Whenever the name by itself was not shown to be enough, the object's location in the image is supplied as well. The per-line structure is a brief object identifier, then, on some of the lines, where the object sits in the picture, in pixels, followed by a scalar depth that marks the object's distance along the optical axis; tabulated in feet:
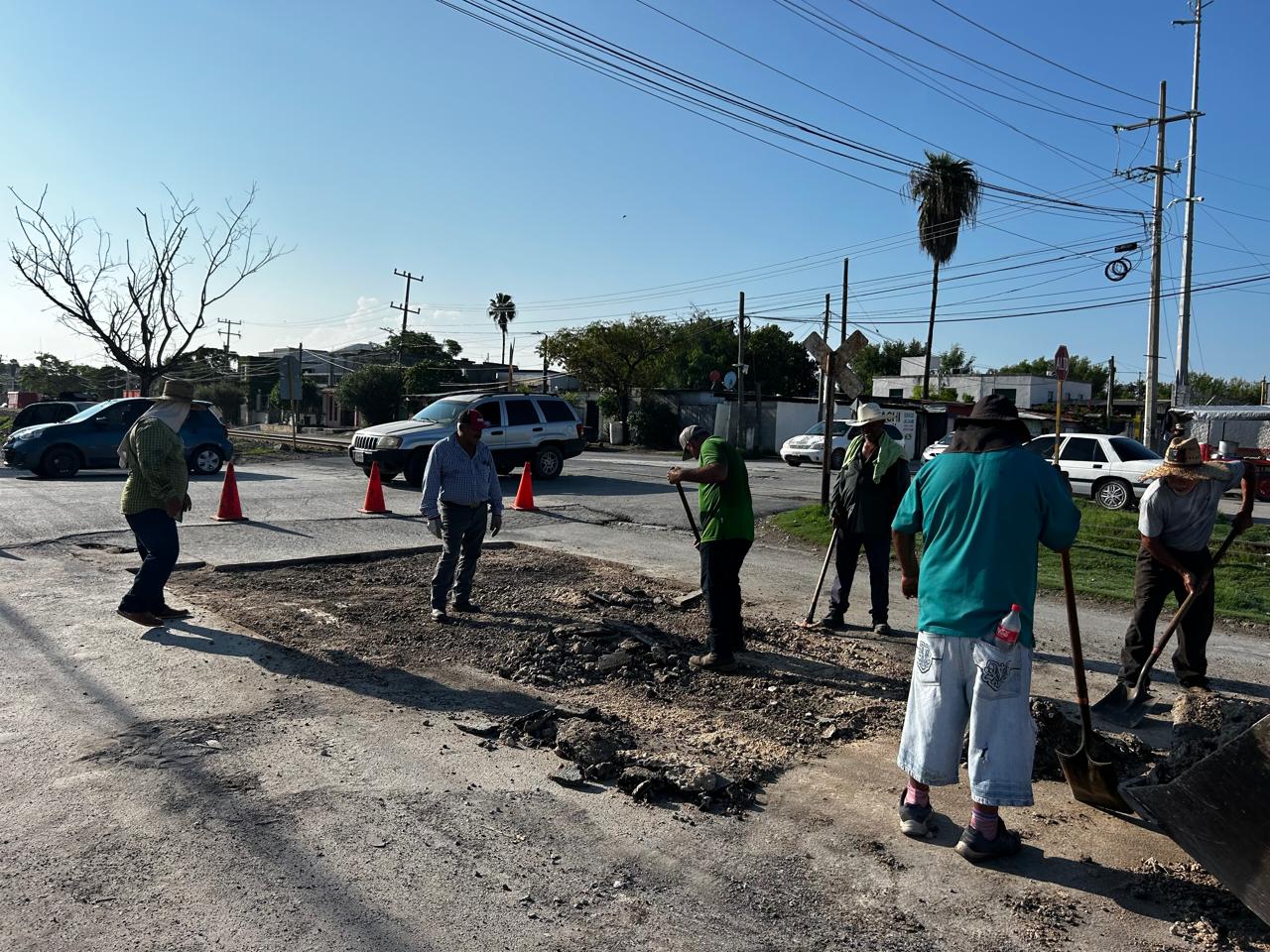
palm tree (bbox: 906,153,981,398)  127.54
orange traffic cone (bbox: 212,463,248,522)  43.32
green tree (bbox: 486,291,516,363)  247.29
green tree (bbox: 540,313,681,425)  148.56
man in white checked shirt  25.46
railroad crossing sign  41.34
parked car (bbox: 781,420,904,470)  93.49
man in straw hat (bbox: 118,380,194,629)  23.21
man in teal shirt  12.09
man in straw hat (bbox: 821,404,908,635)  24.95
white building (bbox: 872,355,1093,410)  186.29
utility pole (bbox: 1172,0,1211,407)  84.02
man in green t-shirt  20.83
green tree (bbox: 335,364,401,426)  169.17
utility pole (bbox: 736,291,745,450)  130.72
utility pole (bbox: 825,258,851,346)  135.13
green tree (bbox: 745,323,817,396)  195.52
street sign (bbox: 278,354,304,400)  96.02
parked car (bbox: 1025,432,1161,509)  59.11
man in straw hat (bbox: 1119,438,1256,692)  19.30
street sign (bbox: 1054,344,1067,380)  54.44
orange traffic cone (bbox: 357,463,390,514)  47.75
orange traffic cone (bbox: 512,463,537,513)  51.03
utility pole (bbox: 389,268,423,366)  209.26
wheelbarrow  10.62
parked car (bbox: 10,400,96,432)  77.56
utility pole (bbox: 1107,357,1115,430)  157.58
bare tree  87.66
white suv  59.41
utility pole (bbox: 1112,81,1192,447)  78.84
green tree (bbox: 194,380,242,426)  241.55
